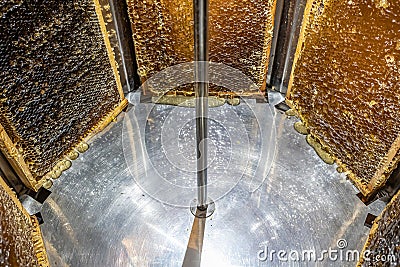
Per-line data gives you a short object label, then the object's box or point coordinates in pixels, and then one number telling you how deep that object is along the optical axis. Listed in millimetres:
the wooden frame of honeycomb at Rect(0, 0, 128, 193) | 650
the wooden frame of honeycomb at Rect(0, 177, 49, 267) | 529
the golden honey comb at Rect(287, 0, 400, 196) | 625
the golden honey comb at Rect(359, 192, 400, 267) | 515
